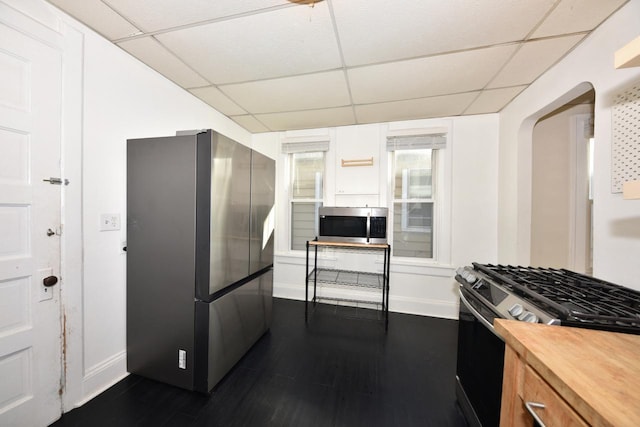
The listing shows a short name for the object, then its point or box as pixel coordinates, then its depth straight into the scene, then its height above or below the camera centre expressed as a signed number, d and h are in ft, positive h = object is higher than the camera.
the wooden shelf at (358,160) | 10.09 +2.30
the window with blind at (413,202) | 10.02 +0.46
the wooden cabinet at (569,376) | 1.55 -1.29
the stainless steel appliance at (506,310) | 2.76 -1.28
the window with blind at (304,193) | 11.18 +0.88
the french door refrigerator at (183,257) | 5.18 -1.16
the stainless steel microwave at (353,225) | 9.34 -0.55
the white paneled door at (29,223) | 3.95 -0.32
